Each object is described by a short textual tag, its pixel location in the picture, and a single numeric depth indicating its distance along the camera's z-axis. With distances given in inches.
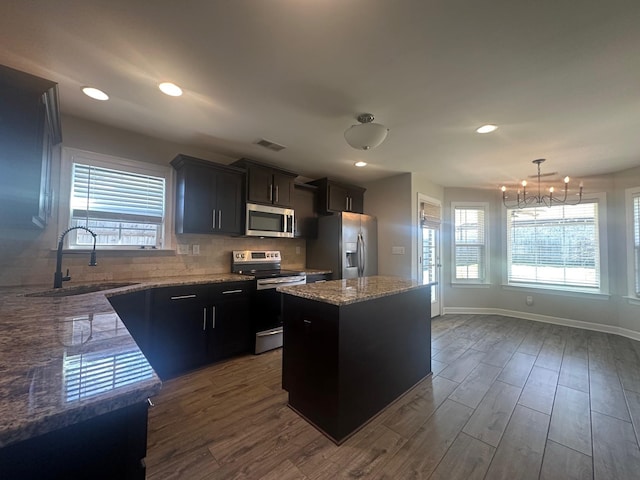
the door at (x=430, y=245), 171.3
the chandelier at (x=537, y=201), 171.6
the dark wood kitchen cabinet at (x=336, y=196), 166.1
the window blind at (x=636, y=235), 147.1
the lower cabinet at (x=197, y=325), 96.8
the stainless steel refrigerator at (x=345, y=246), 154.5
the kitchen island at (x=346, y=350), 69.7
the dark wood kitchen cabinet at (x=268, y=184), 133.0
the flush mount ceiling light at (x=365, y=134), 85.3
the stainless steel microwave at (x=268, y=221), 133.0
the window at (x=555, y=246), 167.0
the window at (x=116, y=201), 100.3
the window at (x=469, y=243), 200.2
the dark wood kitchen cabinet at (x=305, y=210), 160.9
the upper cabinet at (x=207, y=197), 115.7
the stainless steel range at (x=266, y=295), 121.5
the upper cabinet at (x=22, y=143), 65.1
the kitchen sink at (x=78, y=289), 78.3
